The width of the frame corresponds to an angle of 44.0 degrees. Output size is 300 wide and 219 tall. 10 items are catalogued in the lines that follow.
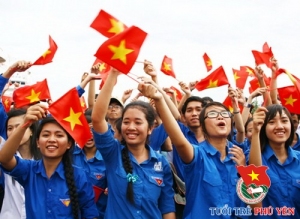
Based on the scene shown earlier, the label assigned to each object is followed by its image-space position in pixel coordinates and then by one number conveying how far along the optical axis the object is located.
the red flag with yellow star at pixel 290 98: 4.05
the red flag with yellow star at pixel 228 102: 5.33
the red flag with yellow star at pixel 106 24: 2.89
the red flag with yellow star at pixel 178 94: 6.82
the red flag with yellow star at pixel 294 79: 3.63
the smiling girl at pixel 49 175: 2.74
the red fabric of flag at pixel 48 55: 4.12
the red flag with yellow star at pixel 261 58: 5.55
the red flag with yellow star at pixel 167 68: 6.16
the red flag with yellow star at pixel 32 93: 4.53
